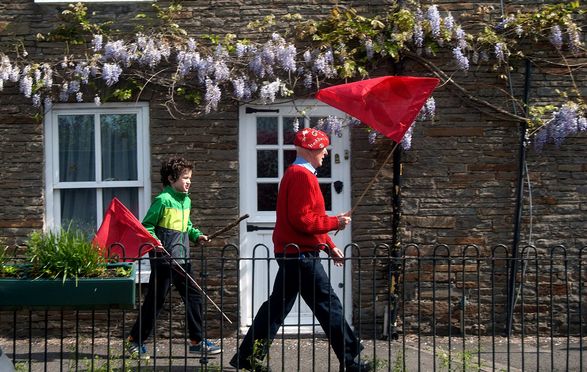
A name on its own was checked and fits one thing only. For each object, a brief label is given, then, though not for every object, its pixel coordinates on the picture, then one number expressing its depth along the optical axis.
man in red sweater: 15.13
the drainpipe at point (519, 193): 19.91
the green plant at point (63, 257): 14.24
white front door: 20.16
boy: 17.02
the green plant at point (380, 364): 15.98
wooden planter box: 14.17
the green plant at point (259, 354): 15.23
